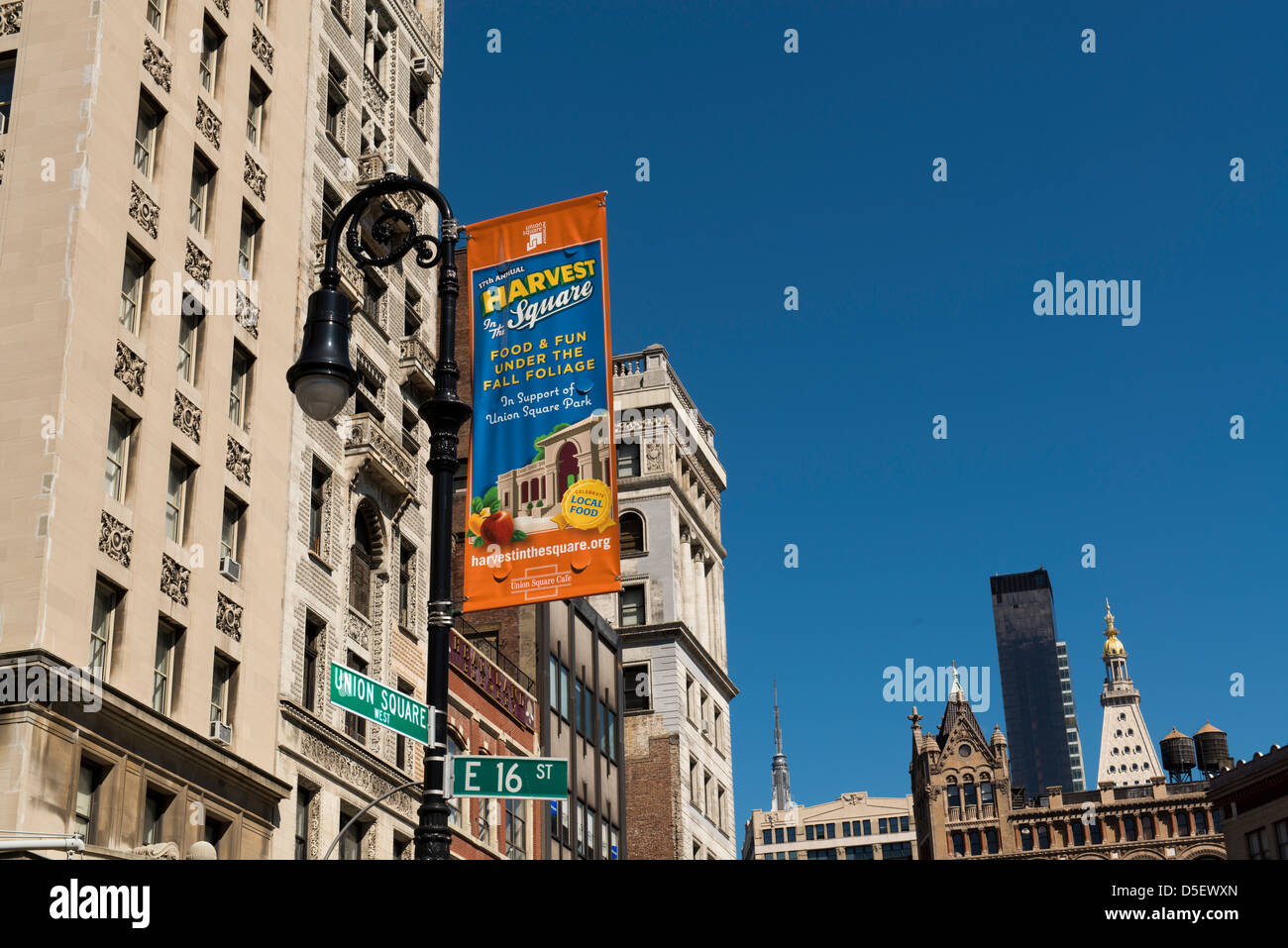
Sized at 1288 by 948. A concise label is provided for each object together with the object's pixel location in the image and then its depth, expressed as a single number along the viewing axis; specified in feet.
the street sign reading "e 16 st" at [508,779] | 49.37
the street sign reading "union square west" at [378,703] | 47.09
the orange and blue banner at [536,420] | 66.54
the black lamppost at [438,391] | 47.21
